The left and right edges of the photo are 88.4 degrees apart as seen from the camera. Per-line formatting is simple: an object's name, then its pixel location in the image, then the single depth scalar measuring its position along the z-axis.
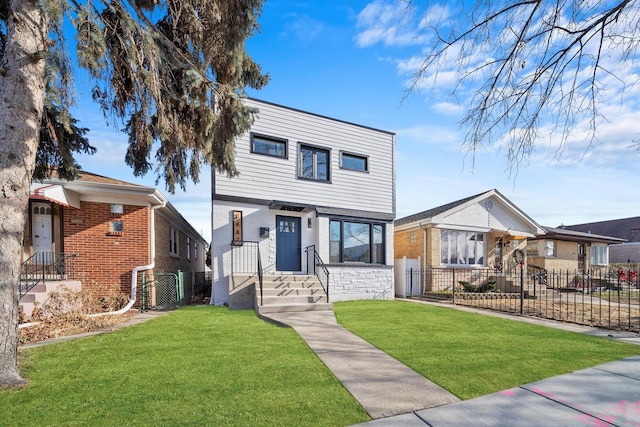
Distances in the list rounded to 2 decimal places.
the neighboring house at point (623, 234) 31.67
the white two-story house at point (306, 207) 10.68
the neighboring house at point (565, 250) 19.91
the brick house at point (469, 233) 15.77
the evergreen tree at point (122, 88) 4.09
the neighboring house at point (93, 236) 9.07
